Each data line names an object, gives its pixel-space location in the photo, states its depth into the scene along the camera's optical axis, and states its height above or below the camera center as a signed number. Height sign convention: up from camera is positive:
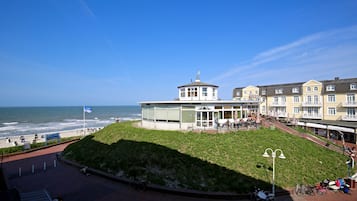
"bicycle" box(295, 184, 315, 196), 11.80 -5.26
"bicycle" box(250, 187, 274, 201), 10.35 -4.97
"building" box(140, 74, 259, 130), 19.77 -0.74
